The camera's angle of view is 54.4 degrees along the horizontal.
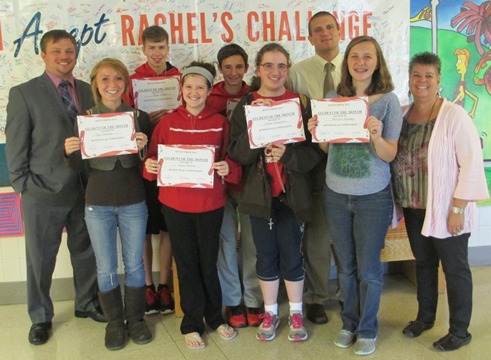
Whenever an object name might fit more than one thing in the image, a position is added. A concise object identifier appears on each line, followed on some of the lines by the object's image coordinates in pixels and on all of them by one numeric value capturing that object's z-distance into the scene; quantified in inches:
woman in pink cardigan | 93.7
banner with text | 128.3
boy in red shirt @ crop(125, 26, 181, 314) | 117.3
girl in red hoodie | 99.7
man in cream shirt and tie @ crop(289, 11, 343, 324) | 113.7
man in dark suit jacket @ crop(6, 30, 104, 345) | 107.1
